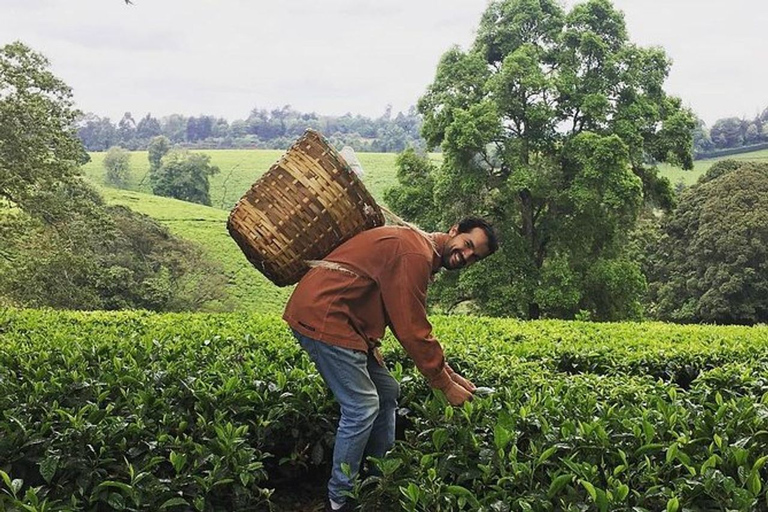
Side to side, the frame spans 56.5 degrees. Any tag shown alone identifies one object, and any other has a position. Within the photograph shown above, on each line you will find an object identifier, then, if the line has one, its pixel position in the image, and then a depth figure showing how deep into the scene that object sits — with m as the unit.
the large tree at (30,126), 16.66
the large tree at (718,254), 24.56
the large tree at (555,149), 18.47
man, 2.97
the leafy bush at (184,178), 54.12
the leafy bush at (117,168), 57.56
